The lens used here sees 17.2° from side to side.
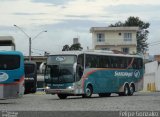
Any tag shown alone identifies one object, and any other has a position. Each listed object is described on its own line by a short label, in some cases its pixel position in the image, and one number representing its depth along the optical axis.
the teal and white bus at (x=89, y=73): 35.47
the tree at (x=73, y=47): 121.44
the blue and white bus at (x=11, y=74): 27.94
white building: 104.50
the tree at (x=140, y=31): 114.81
